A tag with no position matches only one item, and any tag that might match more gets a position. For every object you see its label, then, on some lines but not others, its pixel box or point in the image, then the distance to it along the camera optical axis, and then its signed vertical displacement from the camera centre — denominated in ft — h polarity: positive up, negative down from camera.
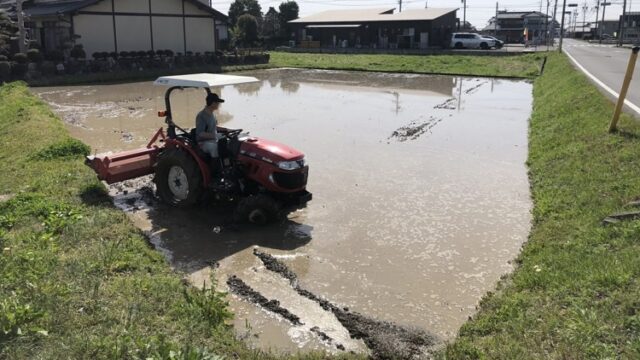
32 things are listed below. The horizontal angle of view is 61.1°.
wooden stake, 25.29 -1.35
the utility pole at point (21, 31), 74.95 +4.03
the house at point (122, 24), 88.17 +6.27
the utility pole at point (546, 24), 197.36 +14.11
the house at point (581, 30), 277.07 +17.88
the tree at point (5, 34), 65.72 +3.57
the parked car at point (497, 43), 149.14 +5.12
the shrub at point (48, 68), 75.66 -1.07
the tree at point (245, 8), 197.88 +19.09
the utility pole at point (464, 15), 230.31 +20.11
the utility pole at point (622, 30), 174.79 +10.57
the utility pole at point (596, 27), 261.24 +17.24
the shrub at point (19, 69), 71.61 -1.17
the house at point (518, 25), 204.64 +14.42
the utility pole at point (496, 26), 215.84 +14.49
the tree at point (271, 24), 186.67 +13.00
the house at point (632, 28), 214.28 +14.39
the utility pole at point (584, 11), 305.53 +28.54
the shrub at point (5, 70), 69.77 -1.26
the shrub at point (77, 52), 83.10 +1.25
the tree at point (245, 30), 155.88 +8.81
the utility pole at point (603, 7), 229.17 +23.56
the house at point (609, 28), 254.68 +16.75
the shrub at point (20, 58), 72.84 +0.27
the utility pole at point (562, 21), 125.70 +9.76
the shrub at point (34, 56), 74.69 +0.57
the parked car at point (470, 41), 147.04 +5.65
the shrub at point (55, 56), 78.84 +0.62
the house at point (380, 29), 154.51 +9.58
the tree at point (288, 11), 191.50 +17.51
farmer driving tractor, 22.04 -2.83
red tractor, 21.56 -4.50
